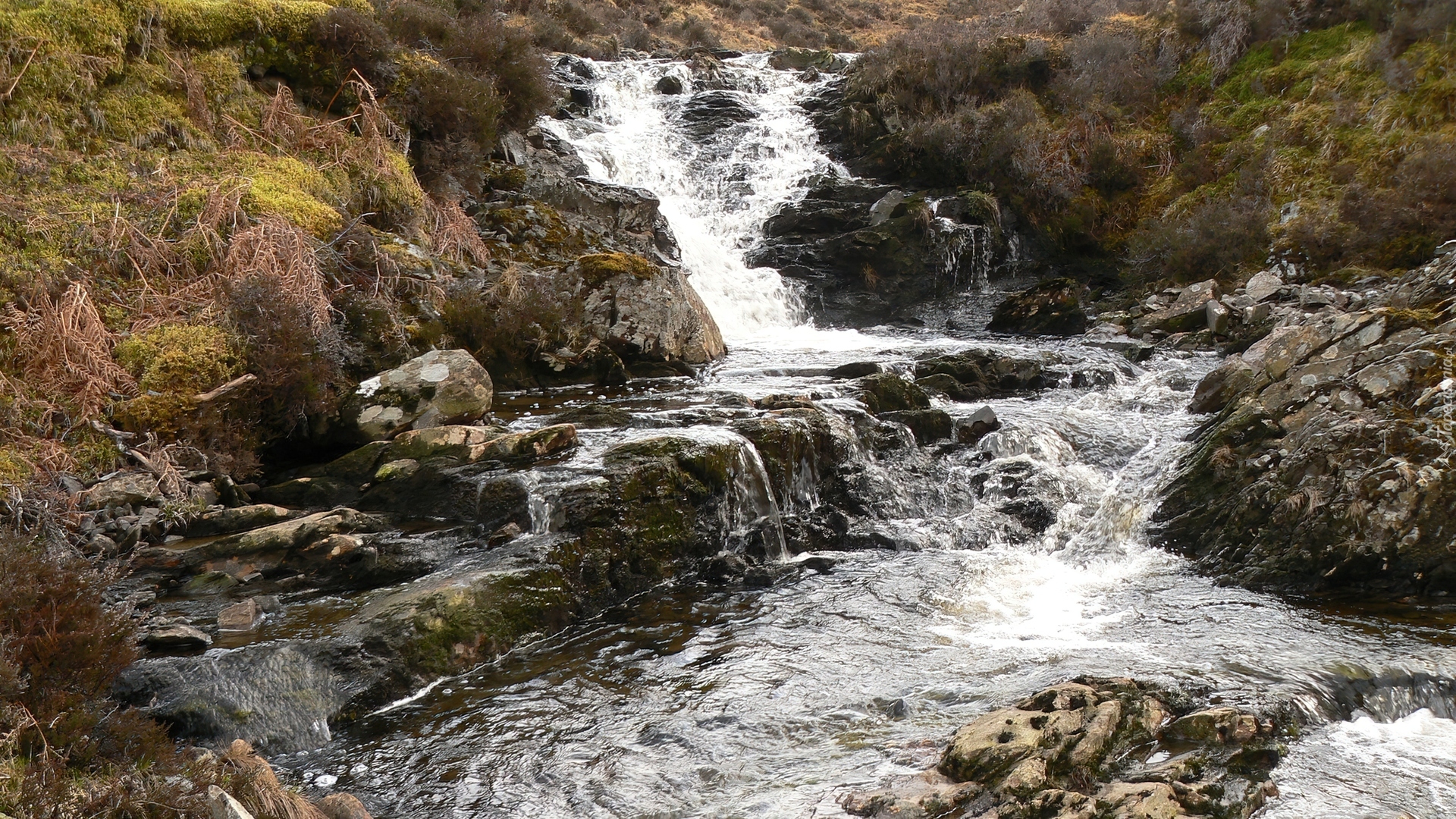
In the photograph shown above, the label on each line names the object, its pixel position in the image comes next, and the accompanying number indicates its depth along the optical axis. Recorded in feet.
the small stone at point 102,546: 19.93
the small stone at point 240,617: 19.21
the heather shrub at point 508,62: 48.21
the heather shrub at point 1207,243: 50.98
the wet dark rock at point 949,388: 39.27
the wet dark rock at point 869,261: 59.57
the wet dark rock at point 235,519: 21.83
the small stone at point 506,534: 23.63
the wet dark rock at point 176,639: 17.69
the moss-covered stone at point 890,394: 35.24
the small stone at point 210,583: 20.17
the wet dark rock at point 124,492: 21.02
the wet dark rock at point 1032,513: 29.35
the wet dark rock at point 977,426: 33.86
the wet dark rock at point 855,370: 39.50
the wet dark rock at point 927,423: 33.83
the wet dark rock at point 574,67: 78.18
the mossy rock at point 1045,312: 52.06
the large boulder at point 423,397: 27.48
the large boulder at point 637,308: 39.52
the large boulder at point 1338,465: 22.21
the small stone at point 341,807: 14.02
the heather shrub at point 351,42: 39.68
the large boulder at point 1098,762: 12.69
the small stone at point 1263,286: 46.24
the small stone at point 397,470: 25.17
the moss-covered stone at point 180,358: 24.76
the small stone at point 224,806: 11.84
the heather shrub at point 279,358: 26.11
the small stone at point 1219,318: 45.60
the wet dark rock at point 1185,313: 47.21
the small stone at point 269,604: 20.13
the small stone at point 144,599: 19.07
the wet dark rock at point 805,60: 90.10
